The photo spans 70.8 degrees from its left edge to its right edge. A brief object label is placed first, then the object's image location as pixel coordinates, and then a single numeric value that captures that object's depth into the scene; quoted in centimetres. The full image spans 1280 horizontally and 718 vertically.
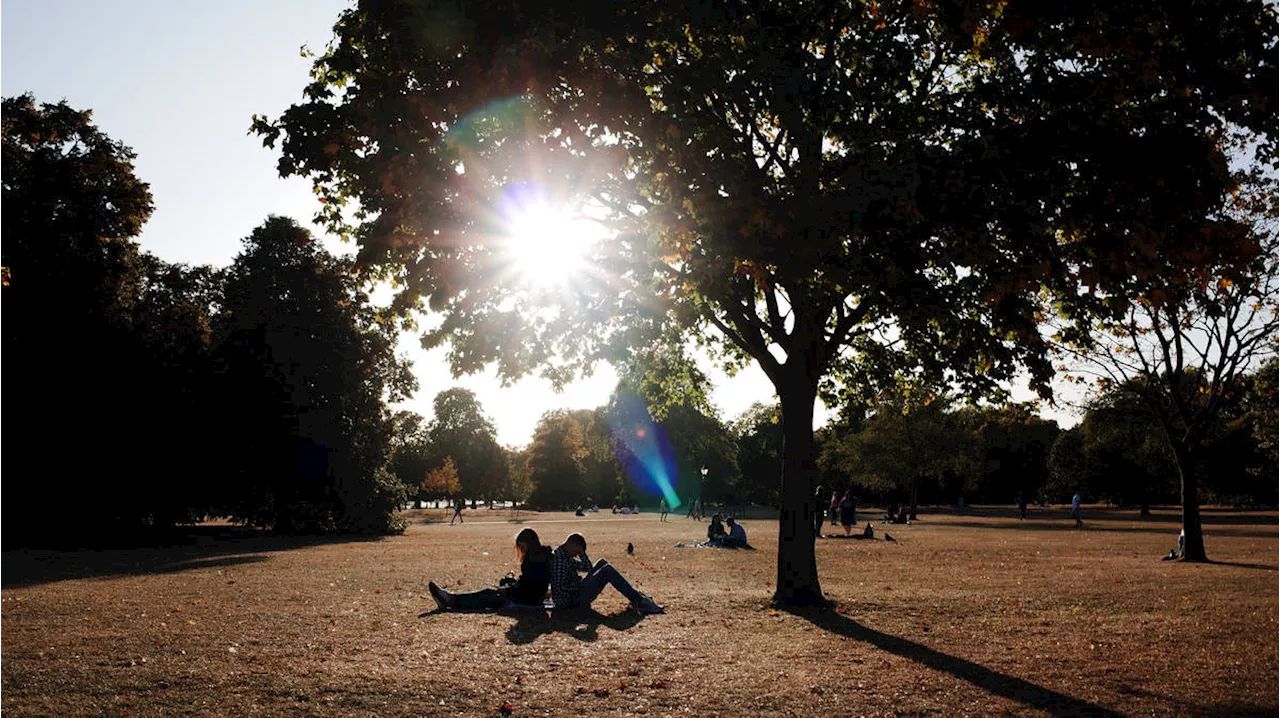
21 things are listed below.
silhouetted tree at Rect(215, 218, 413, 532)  3997
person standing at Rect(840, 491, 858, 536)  3991
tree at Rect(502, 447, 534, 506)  10875
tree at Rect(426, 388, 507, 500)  11550
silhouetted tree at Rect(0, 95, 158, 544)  3203
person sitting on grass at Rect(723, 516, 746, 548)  3092
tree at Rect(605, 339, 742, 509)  10212
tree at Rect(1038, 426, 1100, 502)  8219
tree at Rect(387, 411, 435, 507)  11900
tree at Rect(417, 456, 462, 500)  10669
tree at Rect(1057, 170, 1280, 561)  2534
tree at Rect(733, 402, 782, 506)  12069
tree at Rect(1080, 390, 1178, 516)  6319
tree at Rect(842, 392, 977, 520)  7494
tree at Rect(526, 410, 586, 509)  9550
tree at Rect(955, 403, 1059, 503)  11688
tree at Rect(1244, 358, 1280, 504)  2667
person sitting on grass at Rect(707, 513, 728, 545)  3128
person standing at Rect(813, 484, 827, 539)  3853
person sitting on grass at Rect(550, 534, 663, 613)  1345
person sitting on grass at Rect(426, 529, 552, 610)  1356
